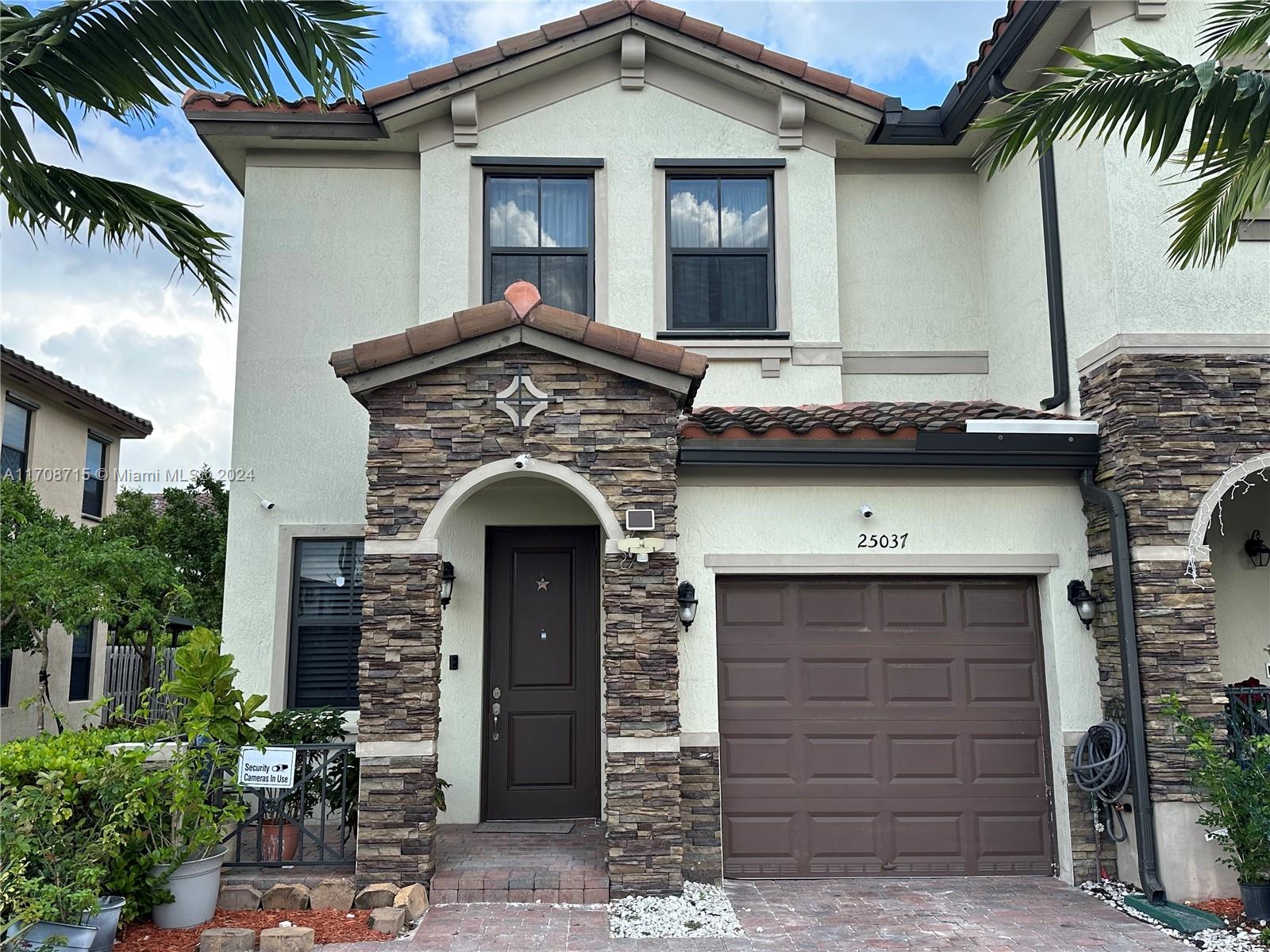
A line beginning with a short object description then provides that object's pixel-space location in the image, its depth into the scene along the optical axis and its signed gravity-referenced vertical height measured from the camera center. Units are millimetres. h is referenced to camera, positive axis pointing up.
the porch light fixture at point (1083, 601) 7949 +387
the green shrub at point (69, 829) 5668 -1077
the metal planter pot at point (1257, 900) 6652 -1717
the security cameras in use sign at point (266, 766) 7273 -825
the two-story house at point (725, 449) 7441 +1635
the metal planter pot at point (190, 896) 6590 -1628
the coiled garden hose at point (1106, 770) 7461 -923
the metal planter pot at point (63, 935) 5648 -1610
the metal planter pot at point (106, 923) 5922 -1621
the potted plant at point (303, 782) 7449 -992
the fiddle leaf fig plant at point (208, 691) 7309 -267
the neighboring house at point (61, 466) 17453 +3776
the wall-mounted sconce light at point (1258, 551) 9047 +893
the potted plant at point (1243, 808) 6551 -1078
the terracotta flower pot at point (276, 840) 7547 -1429
